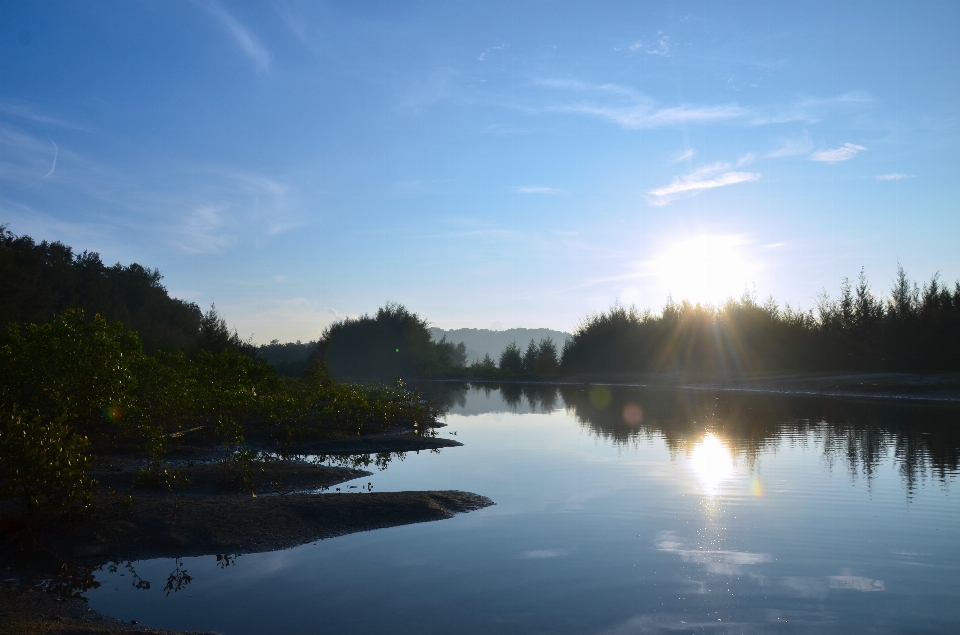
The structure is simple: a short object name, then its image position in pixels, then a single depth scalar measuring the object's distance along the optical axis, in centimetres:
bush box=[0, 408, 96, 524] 608
